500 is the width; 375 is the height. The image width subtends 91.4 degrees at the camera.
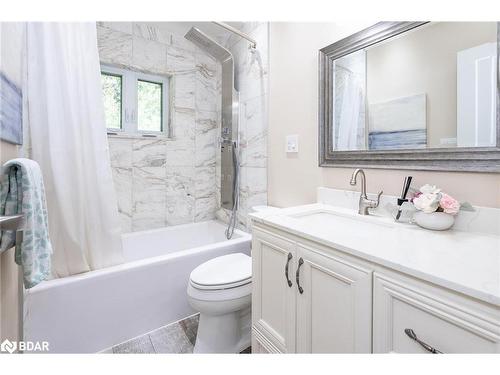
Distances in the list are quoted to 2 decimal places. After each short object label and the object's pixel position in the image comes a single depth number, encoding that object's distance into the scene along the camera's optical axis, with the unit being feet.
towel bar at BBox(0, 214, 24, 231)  2.16
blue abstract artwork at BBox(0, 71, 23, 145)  2.51
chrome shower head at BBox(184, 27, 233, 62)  6.62
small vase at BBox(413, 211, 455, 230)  2.97
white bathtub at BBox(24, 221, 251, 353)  4.03
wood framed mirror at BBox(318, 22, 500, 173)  2.95
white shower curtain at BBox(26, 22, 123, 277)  4.07
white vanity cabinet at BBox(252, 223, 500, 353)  1.77
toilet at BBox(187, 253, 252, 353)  4.27
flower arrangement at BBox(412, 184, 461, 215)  2.95
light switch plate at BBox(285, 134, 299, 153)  5.52
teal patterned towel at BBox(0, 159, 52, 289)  2.38
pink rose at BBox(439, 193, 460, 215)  2.94
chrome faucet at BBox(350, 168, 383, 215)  3.87
